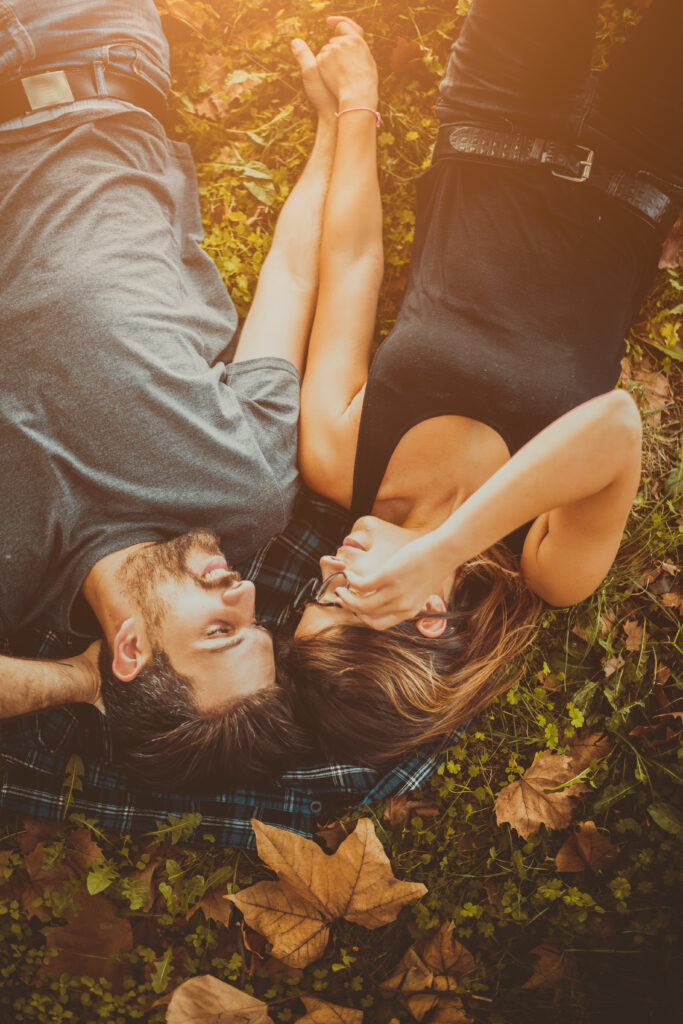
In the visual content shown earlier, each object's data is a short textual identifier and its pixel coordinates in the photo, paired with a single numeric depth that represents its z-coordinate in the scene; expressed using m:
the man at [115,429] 2.77
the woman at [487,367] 2.79
